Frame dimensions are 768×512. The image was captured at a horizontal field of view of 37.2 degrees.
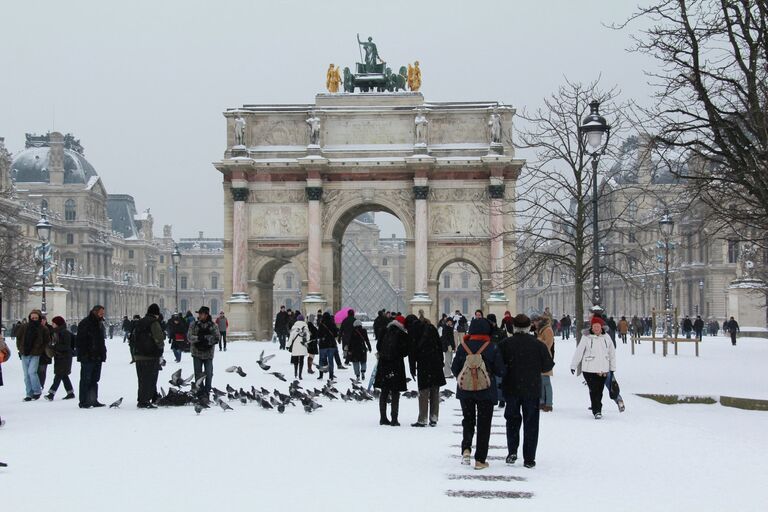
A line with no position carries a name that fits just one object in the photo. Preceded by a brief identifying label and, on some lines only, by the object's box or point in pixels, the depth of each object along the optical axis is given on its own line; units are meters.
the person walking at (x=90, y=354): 17.27
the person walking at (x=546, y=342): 16.97
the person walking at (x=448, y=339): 25.40
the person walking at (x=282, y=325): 39.48
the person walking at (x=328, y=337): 24.11
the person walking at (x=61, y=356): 18.59
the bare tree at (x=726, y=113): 18.14
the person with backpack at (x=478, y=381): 11.06
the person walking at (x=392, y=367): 14.84
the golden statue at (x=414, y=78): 48.69
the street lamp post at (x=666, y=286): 36.45
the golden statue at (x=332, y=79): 48.62
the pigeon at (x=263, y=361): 21.03
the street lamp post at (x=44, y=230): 36.94
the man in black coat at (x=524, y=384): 11.16
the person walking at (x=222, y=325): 38.47
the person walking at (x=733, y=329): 44.59
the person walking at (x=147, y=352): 17.17
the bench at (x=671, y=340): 34.22
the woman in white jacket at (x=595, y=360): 15.80
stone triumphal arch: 46.06
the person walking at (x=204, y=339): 18.34
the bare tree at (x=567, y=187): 26.75
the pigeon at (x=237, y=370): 19.34
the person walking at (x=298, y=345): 23.70
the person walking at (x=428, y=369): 14.55
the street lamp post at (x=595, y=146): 20.41
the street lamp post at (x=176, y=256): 50.09
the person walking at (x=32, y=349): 18.50
